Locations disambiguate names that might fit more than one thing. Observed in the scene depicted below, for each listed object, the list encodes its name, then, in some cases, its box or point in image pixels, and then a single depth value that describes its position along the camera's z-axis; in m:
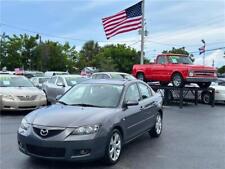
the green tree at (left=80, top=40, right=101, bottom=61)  80.74
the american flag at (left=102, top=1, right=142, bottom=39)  21.88
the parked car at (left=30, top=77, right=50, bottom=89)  21.43
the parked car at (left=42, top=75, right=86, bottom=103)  15.14
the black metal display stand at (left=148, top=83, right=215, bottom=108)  17.85
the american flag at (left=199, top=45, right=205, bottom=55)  41.52
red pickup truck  16.89
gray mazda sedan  5.61
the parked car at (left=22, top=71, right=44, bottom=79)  29.84
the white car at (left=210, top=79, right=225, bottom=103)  18.89
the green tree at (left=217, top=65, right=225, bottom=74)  94.62
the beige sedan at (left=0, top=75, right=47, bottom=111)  12.02
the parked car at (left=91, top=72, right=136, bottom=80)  18.50
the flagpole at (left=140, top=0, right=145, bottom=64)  23.21
